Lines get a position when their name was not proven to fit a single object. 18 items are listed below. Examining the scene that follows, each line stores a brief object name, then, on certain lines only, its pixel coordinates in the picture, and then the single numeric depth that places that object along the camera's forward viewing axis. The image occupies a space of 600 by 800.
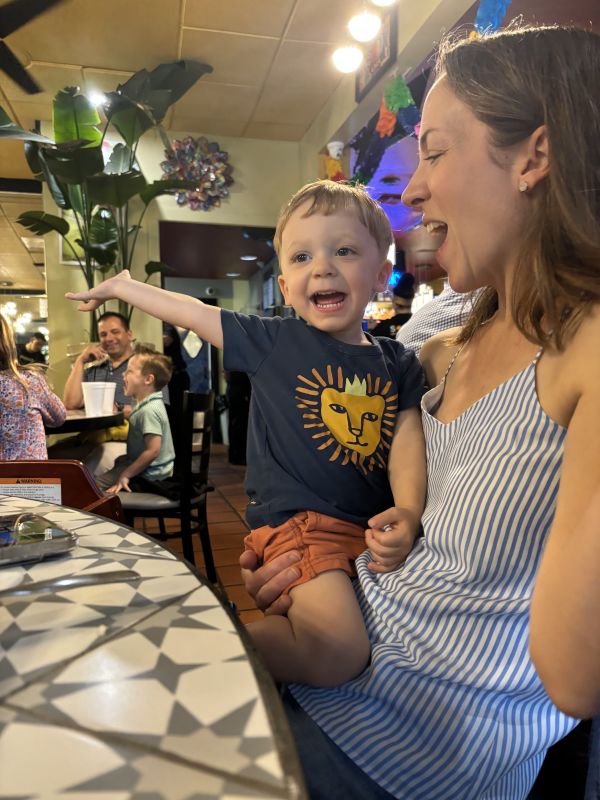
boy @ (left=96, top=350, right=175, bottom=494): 3.10
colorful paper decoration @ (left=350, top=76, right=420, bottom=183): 3.60
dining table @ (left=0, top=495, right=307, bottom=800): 0.28
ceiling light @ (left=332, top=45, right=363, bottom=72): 3.86
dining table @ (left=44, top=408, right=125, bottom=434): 2.64
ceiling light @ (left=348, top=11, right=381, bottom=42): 3.54
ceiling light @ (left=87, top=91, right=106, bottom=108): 4.96
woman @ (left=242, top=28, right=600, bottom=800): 0.66
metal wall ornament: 5.73
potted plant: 4.20
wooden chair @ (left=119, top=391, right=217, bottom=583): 2.79
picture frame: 3.76
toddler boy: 1.03
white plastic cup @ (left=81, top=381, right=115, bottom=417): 2.80
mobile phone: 0.57
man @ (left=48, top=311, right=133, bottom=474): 3.73
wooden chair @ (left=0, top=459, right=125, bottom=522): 1.16
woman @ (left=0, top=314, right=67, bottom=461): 2.56
